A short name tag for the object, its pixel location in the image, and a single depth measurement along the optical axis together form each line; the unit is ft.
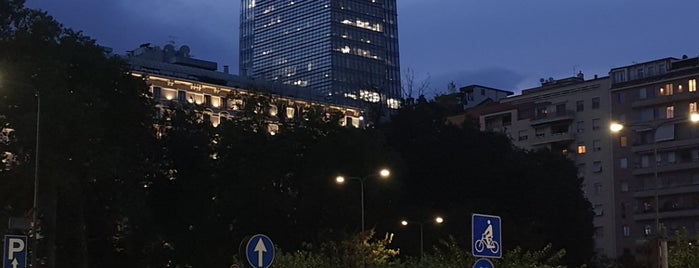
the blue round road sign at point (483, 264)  57.93
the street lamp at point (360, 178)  186.19
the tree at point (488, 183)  242.78
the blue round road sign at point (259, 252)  56.34
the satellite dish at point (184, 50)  426.92
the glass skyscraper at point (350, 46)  570.46
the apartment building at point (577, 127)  351.05
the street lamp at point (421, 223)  213.66
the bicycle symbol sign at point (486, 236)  57.52
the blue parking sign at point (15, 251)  71.92
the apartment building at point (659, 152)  334.03
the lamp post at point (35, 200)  102.68
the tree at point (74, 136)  163.43
